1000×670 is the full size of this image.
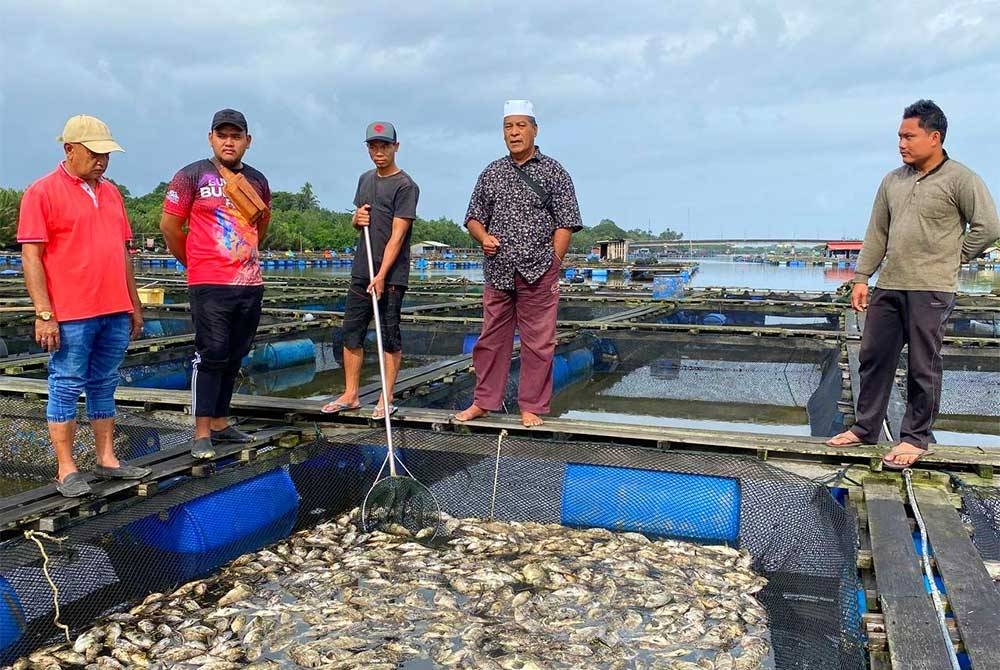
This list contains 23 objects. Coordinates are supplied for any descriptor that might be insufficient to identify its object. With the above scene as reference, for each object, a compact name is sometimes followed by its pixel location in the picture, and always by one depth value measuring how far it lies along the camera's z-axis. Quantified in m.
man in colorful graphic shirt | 4.78
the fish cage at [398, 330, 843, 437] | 10.66
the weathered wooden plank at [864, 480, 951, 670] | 2.75
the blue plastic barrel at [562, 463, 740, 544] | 4.89
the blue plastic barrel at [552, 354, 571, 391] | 10.95
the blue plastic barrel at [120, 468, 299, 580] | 4.32
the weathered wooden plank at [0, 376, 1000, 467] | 4.91
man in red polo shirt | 3.90
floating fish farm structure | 3.48
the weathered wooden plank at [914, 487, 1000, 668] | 2.82
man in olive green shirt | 4.40
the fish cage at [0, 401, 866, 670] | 3.62
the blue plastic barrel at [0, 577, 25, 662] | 3.42
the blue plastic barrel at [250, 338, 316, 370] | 11.44
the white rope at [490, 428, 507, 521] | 5.36
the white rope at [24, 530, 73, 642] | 3.63
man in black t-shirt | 5.51
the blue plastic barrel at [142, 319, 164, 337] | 14.66
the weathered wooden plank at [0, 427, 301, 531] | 3.81
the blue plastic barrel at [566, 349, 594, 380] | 11.62
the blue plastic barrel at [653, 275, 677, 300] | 23.03
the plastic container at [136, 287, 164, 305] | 16.77
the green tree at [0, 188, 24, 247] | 54.47
